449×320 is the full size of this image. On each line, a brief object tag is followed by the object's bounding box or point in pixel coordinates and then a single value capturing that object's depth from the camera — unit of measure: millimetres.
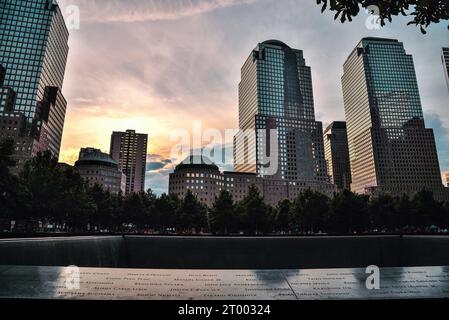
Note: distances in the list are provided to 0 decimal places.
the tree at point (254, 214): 66875
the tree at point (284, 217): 75375
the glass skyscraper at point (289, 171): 194875
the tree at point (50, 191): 46369
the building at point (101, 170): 176875
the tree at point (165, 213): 72250
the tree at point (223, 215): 67250
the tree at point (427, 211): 70875
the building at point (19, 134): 142250
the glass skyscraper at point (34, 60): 164750
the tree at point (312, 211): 70000
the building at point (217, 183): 172625
